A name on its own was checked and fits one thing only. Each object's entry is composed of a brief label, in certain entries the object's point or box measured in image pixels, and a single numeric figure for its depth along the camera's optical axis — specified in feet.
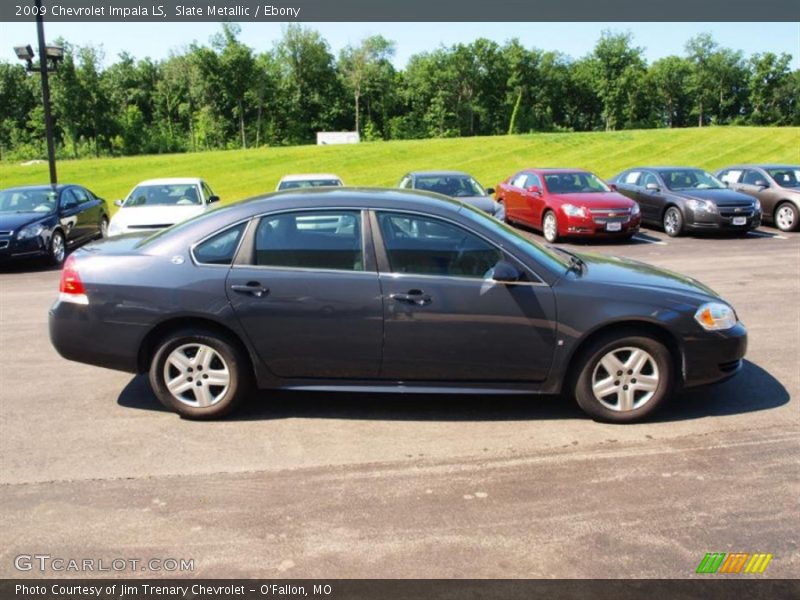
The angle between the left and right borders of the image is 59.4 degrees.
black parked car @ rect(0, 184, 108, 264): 39.19
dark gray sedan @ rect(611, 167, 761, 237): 48.26
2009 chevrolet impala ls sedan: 15.47
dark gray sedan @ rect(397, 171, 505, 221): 48.05
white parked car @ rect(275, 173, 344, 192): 48.84
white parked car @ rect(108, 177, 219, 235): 41.47
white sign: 234.99
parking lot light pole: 60.49
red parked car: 45.85
